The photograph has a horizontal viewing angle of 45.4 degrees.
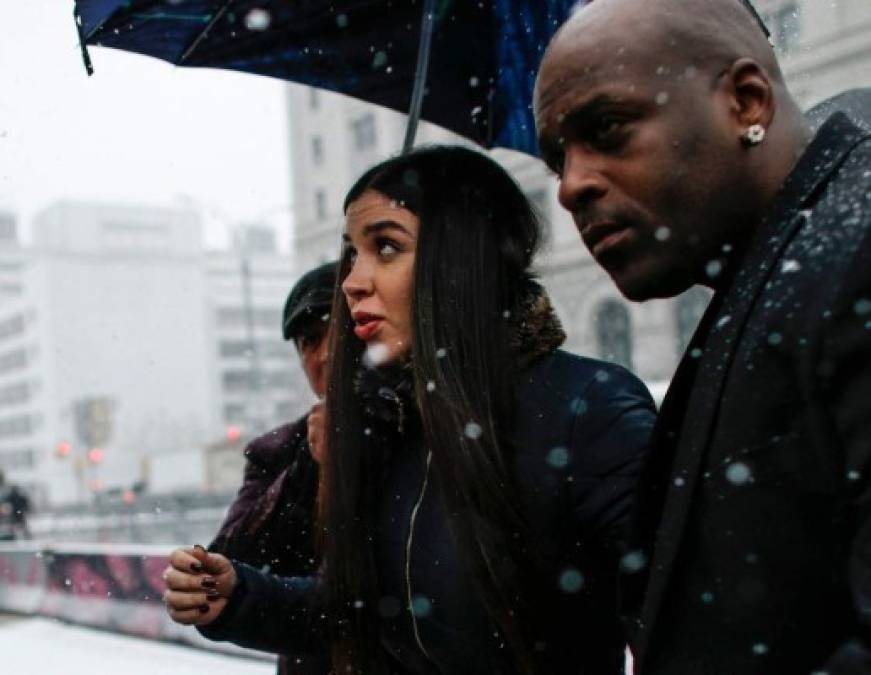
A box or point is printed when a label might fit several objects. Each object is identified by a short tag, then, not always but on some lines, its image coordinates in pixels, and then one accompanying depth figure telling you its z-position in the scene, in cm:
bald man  104
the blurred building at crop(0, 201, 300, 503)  10006
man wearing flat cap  275
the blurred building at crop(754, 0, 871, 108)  1855
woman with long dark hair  186
